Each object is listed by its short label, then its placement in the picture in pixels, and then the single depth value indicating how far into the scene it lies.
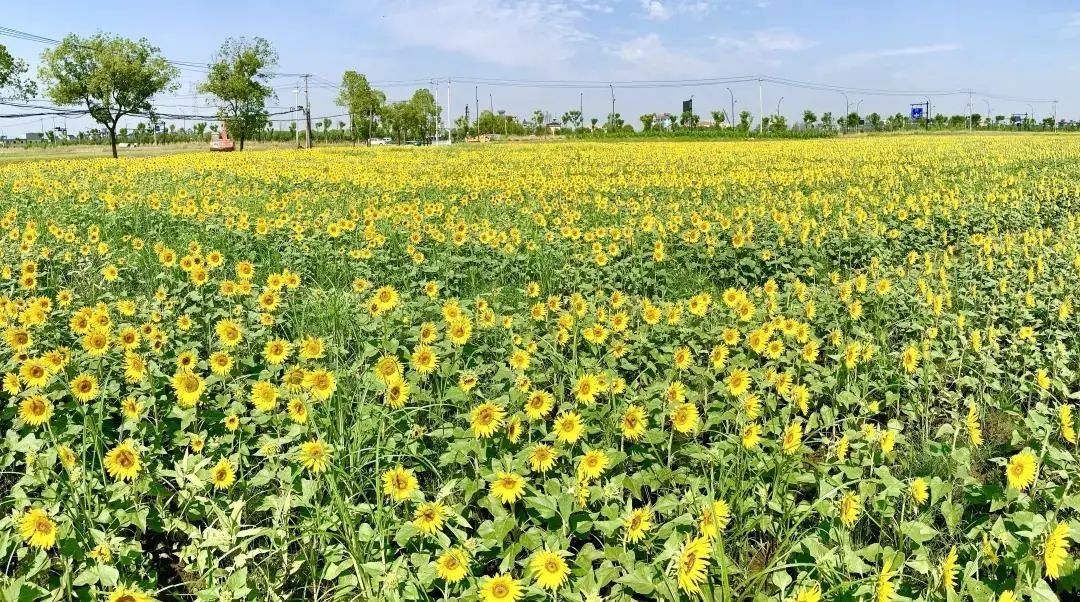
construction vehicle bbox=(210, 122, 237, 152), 46.56
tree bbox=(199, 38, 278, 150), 46.25
